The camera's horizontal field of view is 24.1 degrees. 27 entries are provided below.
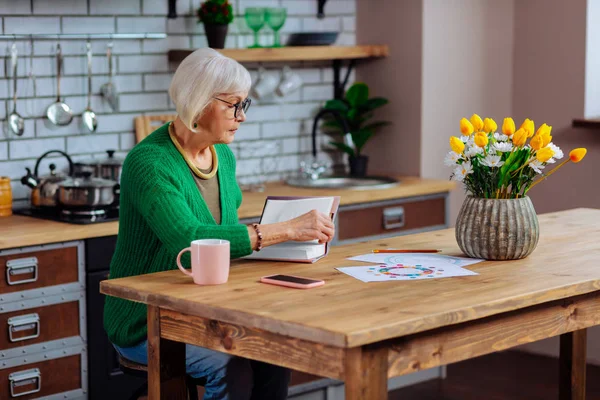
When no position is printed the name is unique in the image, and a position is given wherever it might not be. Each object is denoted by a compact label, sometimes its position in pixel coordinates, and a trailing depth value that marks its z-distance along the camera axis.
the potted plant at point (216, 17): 6.16
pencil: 4.19
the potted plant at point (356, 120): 7.03
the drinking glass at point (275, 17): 6.53
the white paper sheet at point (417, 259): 3.94
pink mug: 3.50
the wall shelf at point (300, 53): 6.22
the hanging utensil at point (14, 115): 5.53
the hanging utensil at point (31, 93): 5.65
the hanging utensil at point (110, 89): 5.93
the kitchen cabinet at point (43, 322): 4.82
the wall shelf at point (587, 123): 6.79
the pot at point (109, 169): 5.71
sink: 6.45
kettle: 5.42
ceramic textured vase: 3.99
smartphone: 3.52
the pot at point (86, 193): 5.18
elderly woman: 3.90
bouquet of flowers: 3.93
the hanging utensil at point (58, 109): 5.71
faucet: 6.80
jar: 5.44
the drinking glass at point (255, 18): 6.52
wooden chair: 4.00
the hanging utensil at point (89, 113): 5.83
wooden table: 3.03
